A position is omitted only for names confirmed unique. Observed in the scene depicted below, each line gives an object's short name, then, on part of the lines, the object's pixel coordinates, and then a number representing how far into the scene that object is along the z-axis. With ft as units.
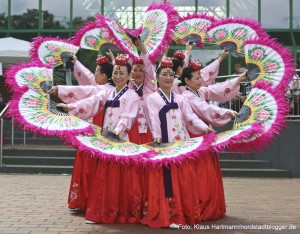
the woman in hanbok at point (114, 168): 19.58
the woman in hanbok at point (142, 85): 21.57
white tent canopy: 41.24
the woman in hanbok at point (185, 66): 22.53
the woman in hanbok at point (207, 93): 20.80
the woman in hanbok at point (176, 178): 18.89
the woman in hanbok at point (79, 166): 21.65
